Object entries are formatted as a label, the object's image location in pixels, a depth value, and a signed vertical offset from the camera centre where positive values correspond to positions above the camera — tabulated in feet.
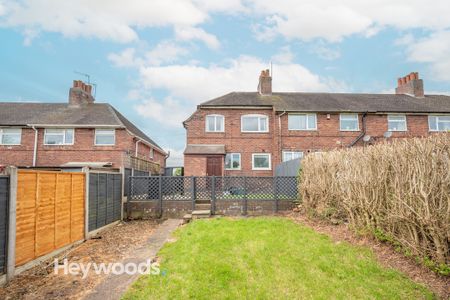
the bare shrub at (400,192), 12.01 -1.49
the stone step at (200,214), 30.17 -5.52
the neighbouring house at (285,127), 57.88 +10.68
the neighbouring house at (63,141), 57.36 +7.52
